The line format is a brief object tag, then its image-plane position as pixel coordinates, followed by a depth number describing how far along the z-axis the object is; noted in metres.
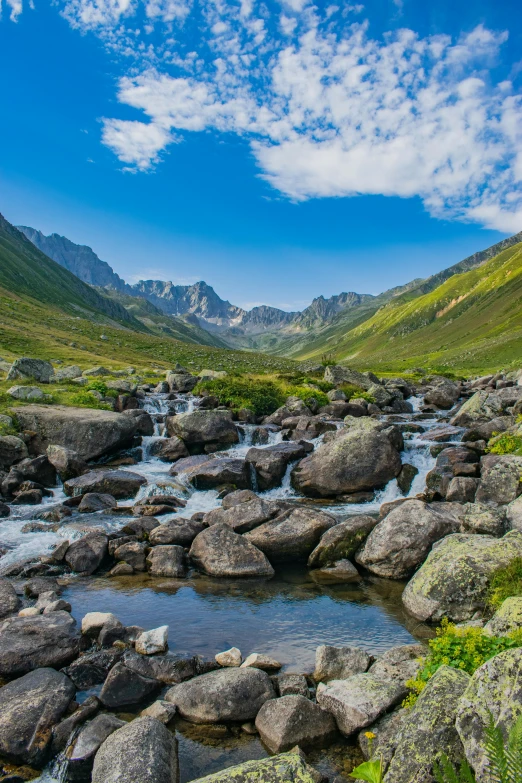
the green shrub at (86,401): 44.69
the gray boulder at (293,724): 10.56
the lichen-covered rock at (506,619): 10.45
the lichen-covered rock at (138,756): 9.02
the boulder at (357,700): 10.62
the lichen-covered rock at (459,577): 15.77
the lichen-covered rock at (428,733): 7.86
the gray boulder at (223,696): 11.52
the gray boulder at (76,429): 36.44
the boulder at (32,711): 10.45
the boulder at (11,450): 33.84
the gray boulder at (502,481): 24.44
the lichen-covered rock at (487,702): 7.15
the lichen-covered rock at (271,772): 7.85
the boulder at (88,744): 9.87
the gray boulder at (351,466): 31.05
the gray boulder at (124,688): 12.01
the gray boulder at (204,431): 41.06
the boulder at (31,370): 49.47
